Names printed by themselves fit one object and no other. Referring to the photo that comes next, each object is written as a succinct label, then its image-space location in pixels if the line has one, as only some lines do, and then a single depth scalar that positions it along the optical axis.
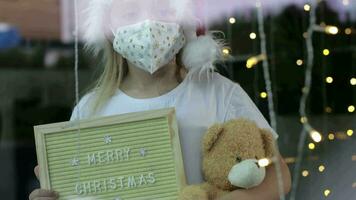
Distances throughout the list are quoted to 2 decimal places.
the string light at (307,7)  2.19
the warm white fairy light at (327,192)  2.11
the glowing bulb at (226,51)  1.86
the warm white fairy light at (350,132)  2.33
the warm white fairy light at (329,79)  2.61
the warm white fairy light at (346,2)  2.41
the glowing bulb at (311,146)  2.20
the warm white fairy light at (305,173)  2.18
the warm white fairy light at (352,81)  2.49
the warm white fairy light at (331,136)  2.42
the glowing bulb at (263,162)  1.61
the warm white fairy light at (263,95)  2.25
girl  1.69
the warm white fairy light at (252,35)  2.37
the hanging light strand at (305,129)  1.82
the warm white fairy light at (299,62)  2.66
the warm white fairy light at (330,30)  1.90
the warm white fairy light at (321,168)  2.31
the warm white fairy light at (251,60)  1.86
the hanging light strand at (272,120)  1.65
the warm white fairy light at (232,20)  2.25
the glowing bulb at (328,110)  2.67
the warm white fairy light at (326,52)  2.51
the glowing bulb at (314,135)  1.81
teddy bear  1.60
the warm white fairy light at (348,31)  2.56
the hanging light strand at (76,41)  1.88
